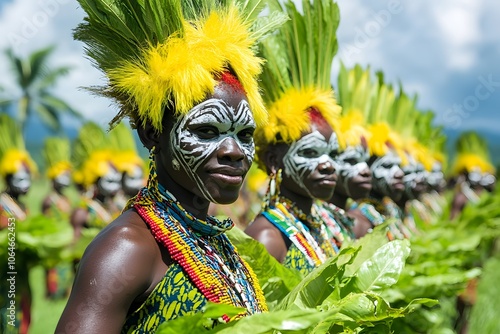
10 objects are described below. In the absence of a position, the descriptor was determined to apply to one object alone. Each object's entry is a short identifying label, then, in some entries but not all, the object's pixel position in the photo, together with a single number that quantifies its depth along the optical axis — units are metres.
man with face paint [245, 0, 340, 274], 3.87
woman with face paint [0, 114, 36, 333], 6.04
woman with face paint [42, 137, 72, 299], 13.20
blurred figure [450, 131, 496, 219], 13.83
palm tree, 40.28
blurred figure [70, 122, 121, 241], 9.63
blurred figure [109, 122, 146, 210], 10.04
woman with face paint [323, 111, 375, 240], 5.03
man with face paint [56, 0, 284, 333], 2.06
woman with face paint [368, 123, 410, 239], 6.27
